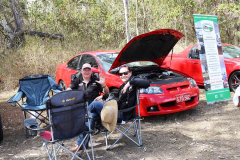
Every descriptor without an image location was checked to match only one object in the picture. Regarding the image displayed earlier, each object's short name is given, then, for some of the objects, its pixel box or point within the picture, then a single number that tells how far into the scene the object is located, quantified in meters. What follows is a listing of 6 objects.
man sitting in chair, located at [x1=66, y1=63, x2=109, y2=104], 4.30
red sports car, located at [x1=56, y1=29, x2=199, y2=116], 4.52
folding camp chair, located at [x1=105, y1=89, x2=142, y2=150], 3.51
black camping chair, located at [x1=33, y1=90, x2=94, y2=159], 2.85
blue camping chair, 4.86
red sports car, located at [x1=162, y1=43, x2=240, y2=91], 6.22
